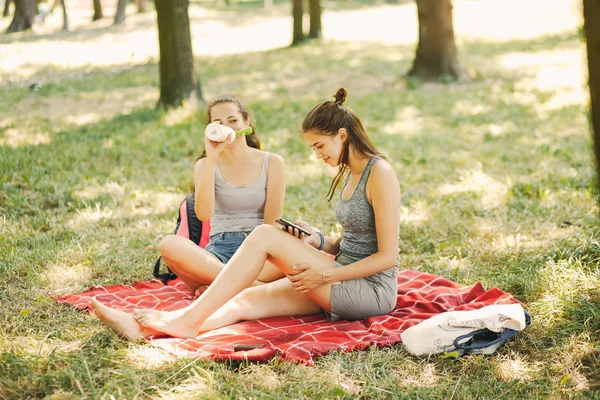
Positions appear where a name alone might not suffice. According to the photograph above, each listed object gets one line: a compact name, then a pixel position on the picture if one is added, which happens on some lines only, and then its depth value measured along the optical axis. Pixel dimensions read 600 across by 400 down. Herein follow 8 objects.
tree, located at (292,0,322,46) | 17.33
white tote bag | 3.31
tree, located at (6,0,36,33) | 20.73
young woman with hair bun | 3.47
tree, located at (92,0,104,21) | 24.53
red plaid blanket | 3.31
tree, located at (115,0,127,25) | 22.77
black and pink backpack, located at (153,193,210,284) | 4.73
